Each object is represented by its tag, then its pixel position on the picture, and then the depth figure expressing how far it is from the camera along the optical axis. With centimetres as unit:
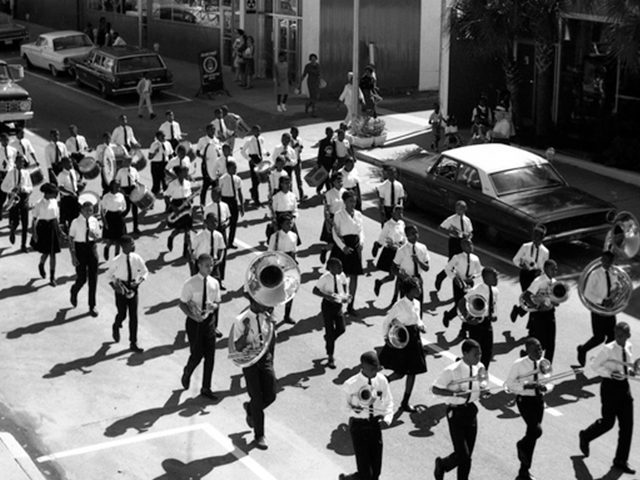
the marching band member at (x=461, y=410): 1095
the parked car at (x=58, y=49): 3644
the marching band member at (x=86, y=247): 1602
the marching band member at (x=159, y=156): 2133
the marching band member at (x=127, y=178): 1948
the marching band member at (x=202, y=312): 1323
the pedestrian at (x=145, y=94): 2997
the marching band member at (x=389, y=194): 1842
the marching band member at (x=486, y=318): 1335
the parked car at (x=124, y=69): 3209
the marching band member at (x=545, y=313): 1373
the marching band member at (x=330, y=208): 1720
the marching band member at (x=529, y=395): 1131
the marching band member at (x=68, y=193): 1880
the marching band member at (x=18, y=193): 1888
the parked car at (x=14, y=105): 2788
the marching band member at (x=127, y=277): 1460
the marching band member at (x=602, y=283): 1354
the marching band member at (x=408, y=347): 1285
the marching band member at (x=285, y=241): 1577
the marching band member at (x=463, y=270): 1498
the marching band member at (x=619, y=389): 1145
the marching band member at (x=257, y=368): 1206
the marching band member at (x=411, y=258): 1510
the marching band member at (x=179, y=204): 1844
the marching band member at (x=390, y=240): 1638
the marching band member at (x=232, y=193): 1858
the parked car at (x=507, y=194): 1845
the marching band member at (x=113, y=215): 1786
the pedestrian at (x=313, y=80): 3042
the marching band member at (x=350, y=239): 1614
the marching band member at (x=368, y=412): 1076
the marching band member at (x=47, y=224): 1712
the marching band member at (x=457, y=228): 1634
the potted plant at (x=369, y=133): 2662
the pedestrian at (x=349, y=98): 2811
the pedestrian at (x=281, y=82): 3052
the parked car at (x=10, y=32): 4303
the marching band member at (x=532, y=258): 1509
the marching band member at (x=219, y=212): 1698
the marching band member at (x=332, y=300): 1416
